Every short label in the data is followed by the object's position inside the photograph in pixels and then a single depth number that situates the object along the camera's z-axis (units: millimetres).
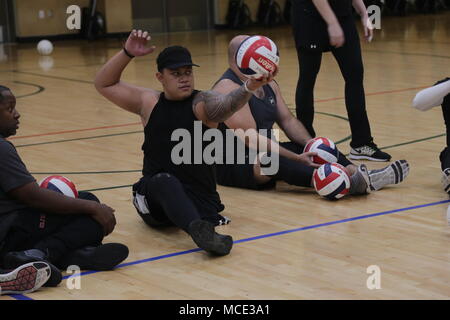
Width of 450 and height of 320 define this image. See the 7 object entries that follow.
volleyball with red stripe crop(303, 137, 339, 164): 9721
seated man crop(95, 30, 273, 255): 7850
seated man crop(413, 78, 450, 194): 9011
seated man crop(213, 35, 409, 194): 9598
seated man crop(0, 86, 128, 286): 7076
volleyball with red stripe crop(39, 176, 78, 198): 8237
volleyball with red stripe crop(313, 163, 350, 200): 9263
